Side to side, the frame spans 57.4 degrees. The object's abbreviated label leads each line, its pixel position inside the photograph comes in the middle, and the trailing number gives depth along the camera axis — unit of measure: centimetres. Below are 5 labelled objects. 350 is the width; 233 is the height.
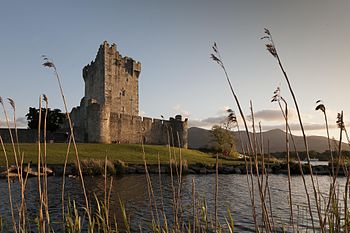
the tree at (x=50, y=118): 4305
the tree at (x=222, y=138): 4331
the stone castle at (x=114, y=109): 3840
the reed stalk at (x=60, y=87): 203
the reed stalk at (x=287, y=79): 183
